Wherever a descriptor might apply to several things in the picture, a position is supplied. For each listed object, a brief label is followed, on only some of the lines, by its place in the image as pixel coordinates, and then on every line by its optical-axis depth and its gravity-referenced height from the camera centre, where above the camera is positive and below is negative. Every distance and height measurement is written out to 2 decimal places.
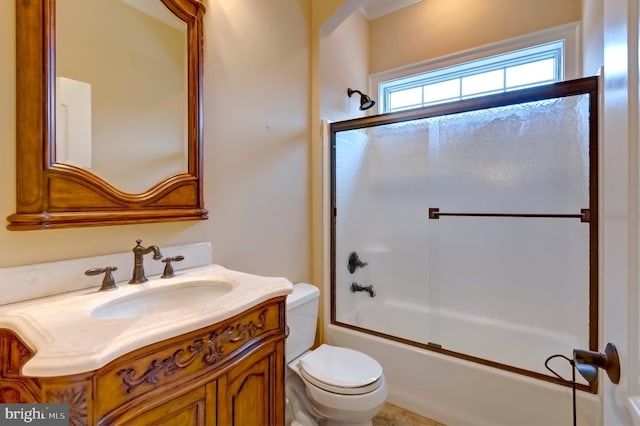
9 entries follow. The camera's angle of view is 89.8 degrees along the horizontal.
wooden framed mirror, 1.00 +0.27
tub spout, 2.40 -0.58
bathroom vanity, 0.63 -0.34
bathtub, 1.53 -0.87
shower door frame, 1.46 +0.48
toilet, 1.43 -0.78
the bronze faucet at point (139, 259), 1.17 -0.17
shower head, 2.50 +0.87
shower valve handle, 2.38 -0.38
